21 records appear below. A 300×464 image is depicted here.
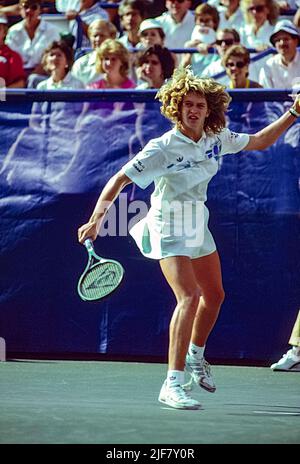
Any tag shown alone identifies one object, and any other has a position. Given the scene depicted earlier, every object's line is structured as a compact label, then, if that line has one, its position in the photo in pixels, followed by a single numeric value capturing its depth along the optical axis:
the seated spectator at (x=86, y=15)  12.86
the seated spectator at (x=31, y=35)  12.81
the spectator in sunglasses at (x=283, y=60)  10.66
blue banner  8.68
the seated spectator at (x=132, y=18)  12.40
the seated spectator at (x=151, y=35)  11.76
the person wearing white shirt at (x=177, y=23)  12.62
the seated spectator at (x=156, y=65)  10.38
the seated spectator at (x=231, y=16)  12.36
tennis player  6.28
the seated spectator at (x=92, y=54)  11.38
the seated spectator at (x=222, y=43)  11.20
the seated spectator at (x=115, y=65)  10.49
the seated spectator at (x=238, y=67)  10.08
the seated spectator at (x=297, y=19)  11.63
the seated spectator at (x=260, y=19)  11.97
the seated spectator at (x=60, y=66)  11.37
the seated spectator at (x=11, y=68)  11.92
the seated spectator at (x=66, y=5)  13.24
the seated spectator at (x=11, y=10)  14.04
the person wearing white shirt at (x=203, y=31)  11.84
